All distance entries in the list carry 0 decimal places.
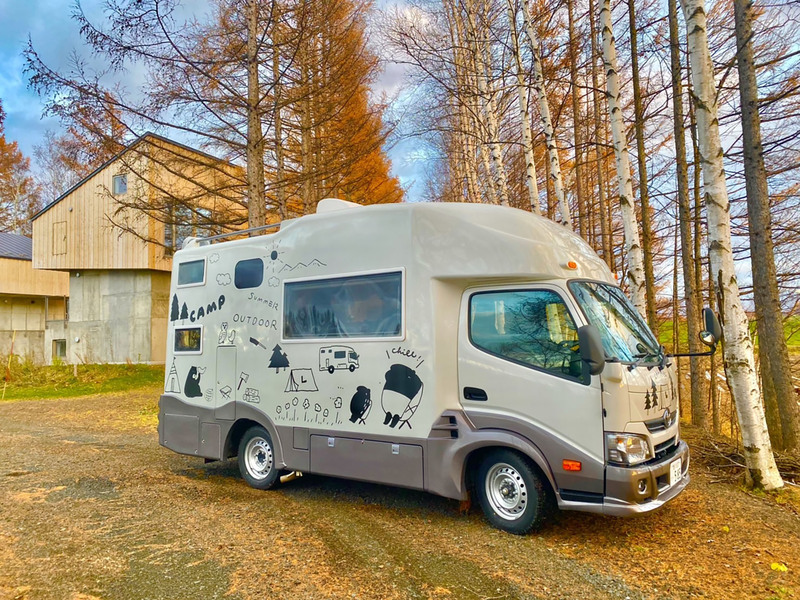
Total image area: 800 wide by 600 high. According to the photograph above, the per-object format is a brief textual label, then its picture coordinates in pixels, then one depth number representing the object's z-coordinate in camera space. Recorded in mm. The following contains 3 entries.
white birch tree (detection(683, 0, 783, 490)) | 5598
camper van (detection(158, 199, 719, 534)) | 4305
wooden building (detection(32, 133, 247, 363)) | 23609
